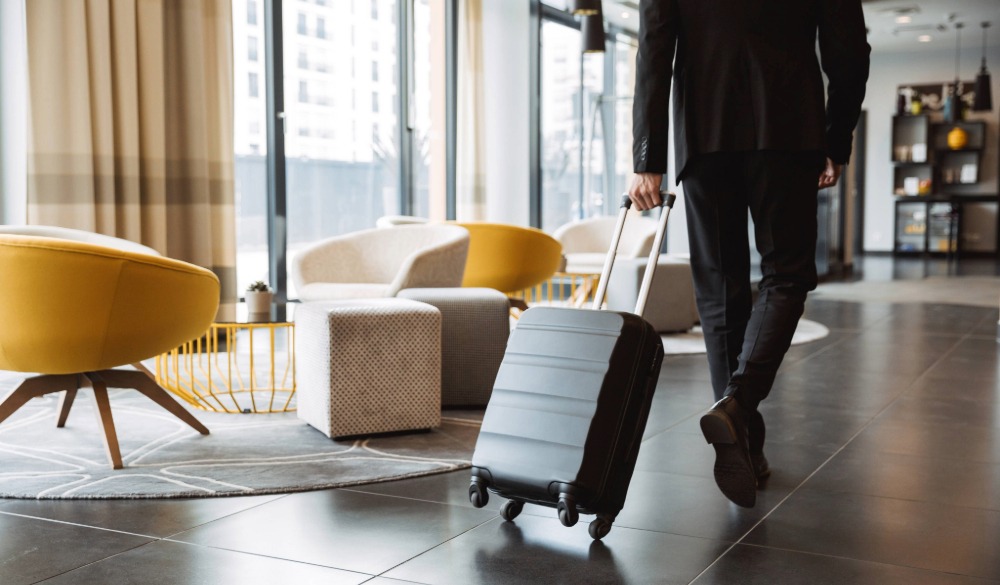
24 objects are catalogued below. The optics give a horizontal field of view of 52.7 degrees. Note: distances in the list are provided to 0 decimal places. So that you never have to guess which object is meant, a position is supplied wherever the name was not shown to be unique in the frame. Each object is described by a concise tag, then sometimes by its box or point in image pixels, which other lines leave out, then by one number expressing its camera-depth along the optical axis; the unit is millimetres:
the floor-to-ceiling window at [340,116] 6270
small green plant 3469
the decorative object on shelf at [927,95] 14508
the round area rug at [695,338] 5016
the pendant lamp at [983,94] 12388
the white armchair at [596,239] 6438
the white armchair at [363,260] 4160
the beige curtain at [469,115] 7828
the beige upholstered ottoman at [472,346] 3445
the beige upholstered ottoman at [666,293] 5613
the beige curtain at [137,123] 4648
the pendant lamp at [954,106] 13266
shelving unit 14336
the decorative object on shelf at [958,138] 14211
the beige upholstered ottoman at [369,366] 2891
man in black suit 2182
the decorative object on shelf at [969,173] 14414
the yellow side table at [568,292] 5703
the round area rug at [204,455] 2406
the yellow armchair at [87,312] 2488
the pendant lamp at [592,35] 7023
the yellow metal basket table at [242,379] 3400
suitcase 1915
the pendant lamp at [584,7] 6055
